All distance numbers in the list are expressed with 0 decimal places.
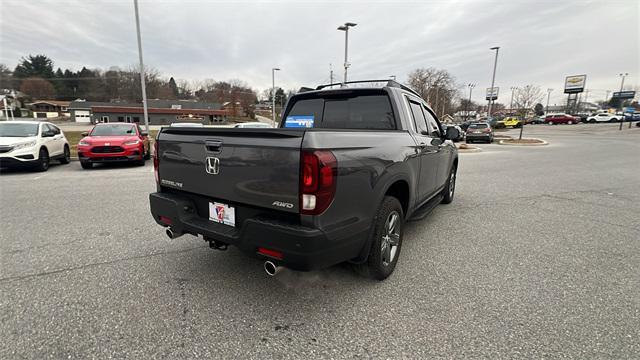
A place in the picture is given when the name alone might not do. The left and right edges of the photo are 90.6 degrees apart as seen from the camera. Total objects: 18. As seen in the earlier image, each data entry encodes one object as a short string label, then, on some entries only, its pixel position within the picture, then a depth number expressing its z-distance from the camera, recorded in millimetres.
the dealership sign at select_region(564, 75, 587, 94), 58538
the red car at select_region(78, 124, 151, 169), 9469
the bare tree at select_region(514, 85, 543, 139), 30623
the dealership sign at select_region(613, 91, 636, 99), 70562
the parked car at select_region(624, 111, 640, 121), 52350
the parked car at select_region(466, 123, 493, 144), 24141
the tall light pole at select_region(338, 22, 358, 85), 19797
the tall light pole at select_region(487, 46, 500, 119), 33562
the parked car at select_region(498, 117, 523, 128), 47031
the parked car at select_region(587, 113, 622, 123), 52156
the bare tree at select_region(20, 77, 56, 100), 87375
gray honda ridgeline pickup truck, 2154
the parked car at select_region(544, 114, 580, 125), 51656
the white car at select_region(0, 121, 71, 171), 8523
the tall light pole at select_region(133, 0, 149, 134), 15588
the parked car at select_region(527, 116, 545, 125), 56753
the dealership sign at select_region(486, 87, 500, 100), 49906
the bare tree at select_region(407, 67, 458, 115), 60850
